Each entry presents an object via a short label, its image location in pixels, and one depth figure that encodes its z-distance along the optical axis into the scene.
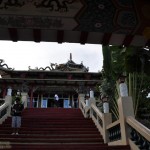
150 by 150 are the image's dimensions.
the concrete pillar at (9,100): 9.15
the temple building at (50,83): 17.02
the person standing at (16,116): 6.26
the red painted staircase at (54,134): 4.56
